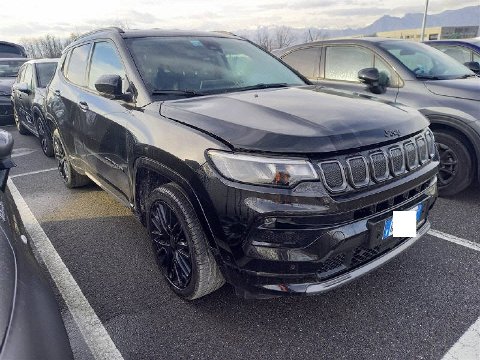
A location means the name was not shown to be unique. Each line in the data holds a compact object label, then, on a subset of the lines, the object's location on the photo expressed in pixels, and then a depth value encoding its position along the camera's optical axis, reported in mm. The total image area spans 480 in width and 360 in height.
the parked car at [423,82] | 3908
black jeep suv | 1868
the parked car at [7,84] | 9195
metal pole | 20300
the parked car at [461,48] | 7105
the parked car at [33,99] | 6085
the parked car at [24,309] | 1109
